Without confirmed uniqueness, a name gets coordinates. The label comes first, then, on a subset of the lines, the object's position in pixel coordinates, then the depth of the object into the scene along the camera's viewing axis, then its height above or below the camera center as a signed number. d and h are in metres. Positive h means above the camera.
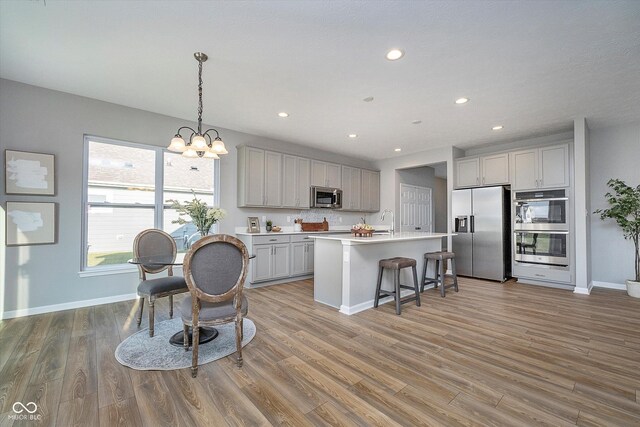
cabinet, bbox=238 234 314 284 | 4.67 -0.72
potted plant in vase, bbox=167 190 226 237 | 2.53 +0.03
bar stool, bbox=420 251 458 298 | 4.21 -0.79
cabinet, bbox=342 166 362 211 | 6.49 +0.71
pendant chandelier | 2.68 +0.72
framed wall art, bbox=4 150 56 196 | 3.18 +0.54
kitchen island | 3.40 -0.70
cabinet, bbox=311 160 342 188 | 5.88 +0.95
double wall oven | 4.56 -0.20
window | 3.77 +0.35
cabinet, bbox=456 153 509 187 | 5.24 +0.92
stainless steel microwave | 5.86 +0.43
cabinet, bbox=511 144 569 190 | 4.58 +0.86
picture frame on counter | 4.99 -0.15
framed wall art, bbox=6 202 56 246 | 3.19 -0.06
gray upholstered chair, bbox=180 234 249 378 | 2.04 -0.51
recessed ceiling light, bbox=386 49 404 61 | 2.59 +1.57
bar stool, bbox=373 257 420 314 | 3.42 -0.75
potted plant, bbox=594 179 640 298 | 4.13 +0.03
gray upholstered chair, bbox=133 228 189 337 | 2.69 -0.60
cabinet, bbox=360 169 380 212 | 6.89 +0.66
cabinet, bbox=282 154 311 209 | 5.41 +0.72
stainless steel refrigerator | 5.12 -0.31
